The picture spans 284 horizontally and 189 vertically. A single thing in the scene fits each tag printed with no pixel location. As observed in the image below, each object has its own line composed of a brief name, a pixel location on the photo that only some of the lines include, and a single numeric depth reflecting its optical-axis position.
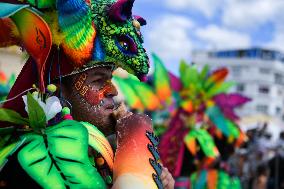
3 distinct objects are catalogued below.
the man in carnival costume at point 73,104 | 1.33
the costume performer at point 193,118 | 5.06
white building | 50.56
